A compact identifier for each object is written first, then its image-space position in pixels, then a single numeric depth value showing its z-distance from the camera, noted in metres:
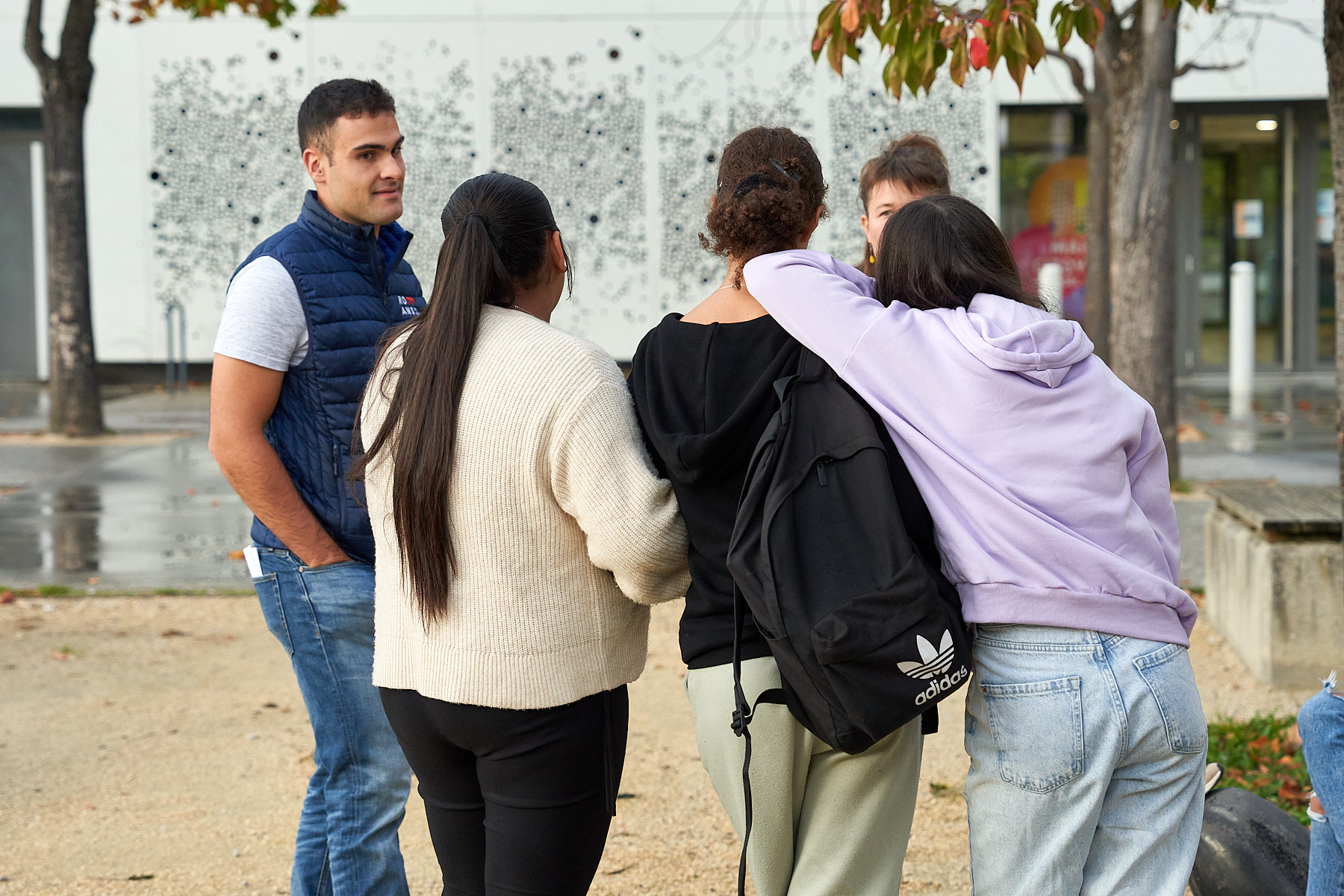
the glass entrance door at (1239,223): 17.08
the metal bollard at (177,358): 15.93
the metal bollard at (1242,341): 13.65
